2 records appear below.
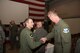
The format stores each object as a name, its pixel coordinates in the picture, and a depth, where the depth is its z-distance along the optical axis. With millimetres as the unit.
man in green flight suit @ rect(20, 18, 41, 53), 1271
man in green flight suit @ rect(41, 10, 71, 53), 1392
